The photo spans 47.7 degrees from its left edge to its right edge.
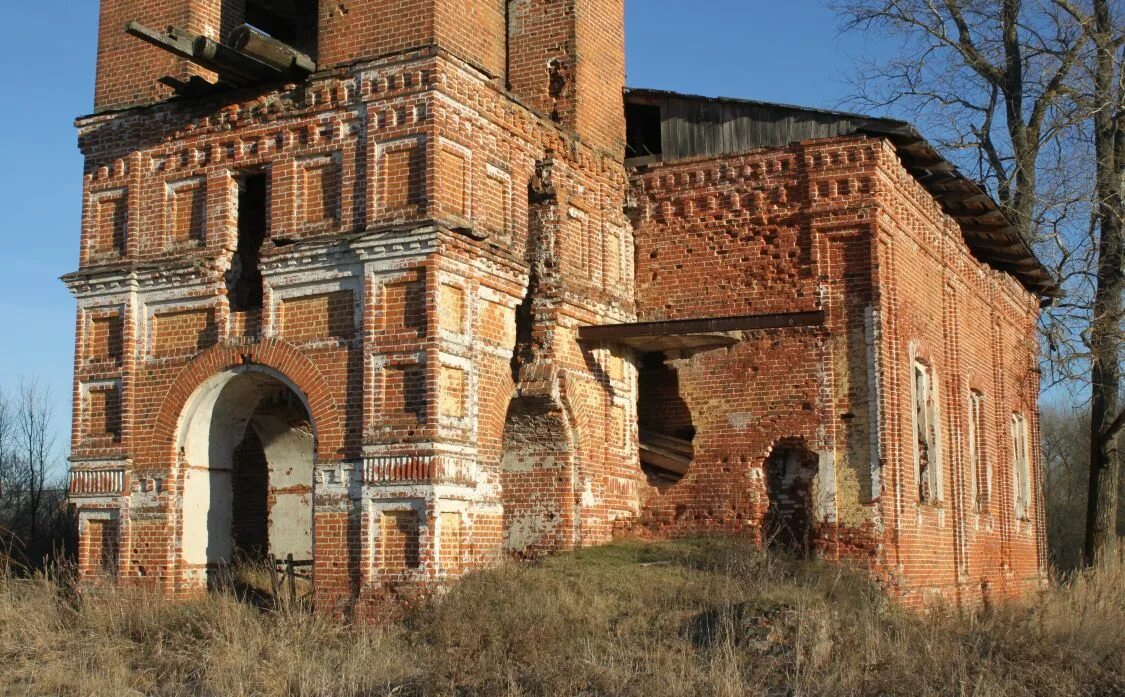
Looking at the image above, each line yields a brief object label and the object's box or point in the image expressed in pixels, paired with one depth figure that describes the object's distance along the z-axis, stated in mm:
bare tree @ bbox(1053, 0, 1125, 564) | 24703
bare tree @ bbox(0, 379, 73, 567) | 23734
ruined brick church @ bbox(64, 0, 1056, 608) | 13625
